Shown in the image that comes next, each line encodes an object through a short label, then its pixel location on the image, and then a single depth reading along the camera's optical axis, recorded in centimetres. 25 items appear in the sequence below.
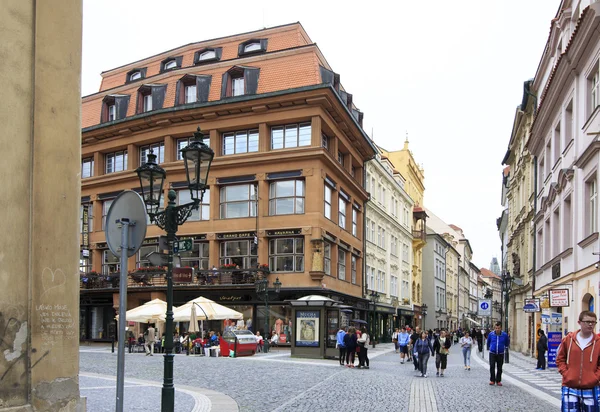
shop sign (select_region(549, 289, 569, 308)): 2320
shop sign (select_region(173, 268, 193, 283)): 1202
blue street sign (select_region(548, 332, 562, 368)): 2511
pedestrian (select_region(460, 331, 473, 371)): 2705
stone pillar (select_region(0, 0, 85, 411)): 763
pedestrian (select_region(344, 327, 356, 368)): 2564
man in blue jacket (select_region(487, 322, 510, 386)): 1900
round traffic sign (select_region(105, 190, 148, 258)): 686
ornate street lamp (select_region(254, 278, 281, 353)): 3603
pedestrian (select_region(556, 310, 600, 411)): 794
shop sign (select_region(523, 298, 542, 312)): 2806
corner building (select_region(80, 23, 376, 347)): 3941
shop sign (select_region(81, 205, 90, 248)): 4684
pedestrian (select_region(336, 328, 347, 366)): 2656
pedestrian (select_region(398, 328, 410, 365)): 3108
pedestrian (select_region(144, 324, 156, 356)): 3266
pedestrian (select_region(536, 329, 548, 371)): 2711
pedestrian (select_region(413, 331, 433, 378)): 2256
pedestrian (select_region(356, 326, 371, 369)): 2541
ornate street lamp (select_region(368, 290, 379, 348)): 5201
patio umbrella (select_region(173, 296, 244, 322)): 3203
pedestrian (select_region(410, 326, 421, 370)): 2859
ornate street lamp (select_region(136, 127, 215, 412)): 1088
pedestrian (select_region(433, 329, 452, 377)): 2350
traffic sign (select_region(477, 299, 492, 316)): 3306
